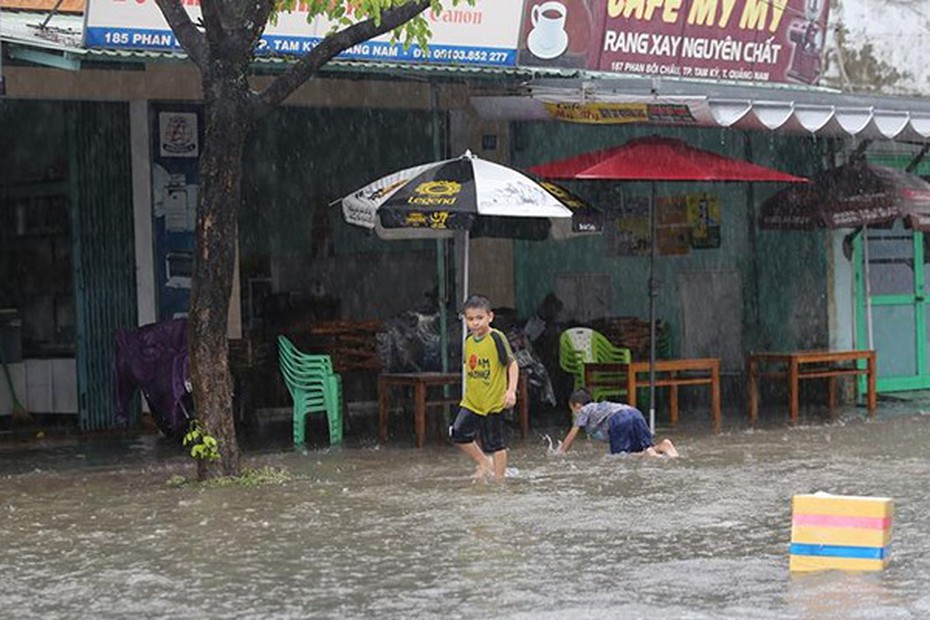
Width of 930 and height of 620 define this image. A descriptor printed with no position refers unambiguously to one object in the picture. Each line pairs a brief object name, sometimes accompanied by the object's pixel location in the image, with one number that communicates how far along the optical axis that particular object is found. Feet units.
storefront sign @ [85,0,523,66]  46.52
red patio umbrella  51.55
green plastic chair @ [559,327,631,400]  58.95
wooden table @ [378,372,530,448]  51.75
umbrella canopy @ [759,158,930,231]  58.80
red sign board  56.03
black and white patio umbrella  48.55
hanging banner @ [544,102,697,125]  52.08
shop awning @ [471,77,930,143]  52.44
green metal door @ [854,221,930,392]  67.87
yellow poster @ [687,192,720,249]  67.10
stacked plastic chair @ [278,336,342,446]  52.95
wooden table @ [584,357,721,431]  54.75
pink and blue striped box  30.25
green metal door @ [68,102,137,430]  55.98
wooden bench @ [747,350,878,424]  58.29
